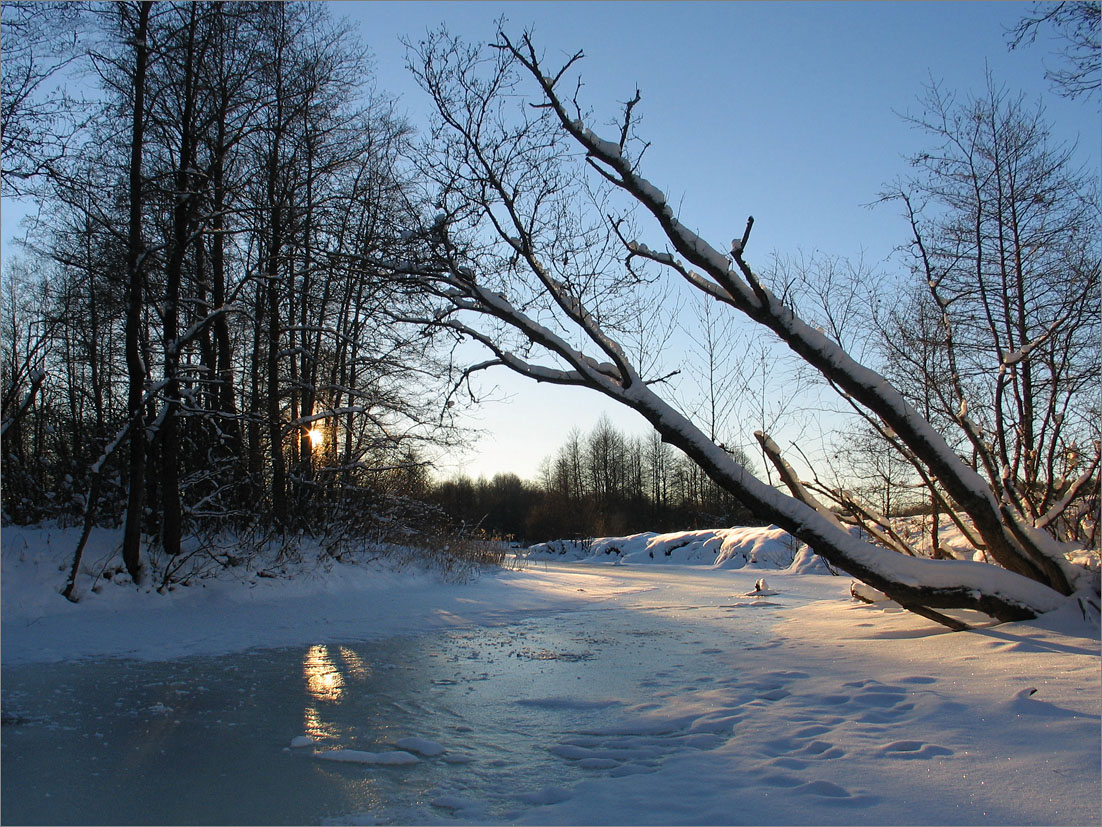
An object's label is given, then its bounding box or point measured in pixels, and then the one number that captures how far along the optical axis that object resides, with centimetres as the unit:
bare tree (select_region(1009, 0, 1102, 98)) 562
